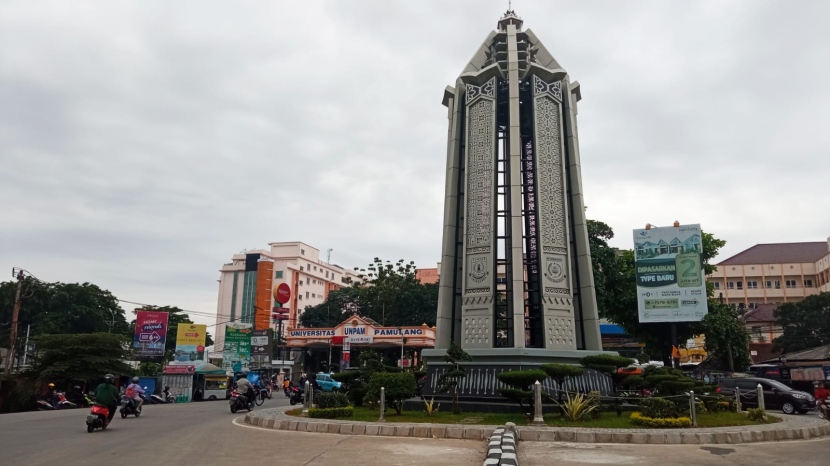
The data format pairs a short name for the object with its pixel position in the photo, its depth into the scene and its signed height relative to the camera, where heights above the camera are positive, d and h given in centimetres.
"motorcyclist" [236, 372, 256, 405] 1791 -129
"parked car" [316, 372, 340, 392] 3125 -196
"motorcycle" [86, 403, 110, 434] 1203 -151
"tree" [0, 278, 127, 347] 5269 +288
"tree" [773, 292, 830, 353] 4541 +221
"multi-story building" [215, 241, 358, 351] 8244 +914
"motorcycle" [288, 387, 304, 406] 2139 -180
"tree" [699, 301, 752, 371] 2747 +96
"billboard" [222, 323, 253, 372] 4091 -22
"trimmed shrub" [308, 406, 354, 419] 1295 -144
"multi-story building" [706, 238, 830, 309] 6353 +824
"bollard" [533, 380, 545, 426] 1170 -114
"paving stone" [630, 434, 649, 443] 993 -145
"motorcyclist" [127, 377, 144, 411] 1648 -138
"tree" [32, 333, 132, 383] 2633 -74
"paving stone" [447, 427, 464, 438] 1052 -147
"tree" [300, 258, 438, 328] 5528 +458
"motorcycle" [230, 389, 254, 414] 1770 -169
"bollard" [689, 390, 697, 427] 1127 -105
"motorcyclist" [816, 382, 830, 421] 1295 -106
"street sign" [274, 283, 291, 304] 4656 +397
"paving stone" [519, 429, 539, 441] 1028 -147
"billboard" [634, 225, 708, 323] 2694 +339
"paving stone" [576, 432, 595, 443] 1009 -146
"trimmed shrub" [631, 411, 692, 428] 1105 -131
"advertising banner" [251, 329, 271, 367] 4147 -6
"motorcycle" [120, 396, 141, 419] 1608 -172
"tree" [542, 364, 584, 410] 1279 -47
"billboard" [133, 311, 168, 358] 3709 +59
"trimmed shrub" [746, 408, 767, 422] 1252 -129
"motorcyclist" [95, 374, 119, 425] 1238 -110
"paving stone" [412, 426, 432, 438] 1067 -150
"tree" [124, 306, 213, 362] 5932 +200
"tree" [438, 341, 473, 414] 1328 -57
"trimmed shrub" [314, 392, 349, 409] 1329 -120
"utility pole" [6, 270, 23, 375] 2681 +20
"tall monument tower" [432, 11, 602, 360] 1720 +423
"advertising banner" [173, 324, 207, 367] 4319 +28
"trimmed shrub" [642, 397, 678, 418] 1139 -110
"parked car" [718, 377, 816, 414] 1825 -132
